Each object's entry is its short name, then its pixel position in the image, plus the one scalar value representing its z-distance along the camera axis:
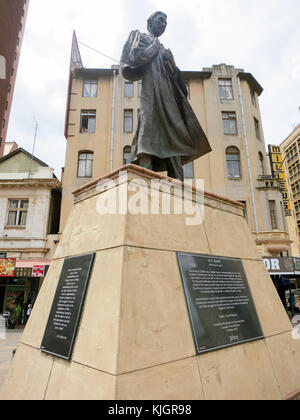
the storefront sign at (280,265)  14.09
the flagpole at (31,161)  18.90
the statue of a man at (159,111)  4.11
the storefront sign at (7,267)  15.98
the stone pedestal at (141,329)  1.99
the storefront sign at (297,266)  14.16
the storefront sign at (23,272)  16.95
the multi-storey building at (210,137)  18.52
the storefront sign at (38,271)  16.02
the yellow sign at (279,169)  20.05
